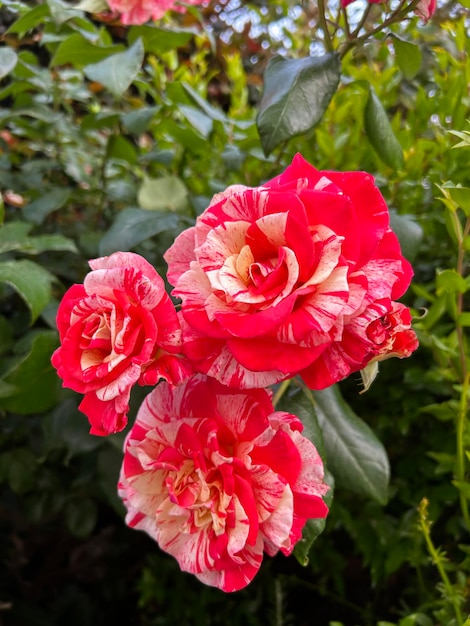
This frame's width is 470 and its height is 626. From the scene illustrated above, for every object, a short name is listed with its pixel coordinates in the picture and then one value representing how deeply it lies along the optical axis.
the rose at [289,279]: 0.34
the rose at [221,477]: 0.36
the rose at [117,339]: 0.36
